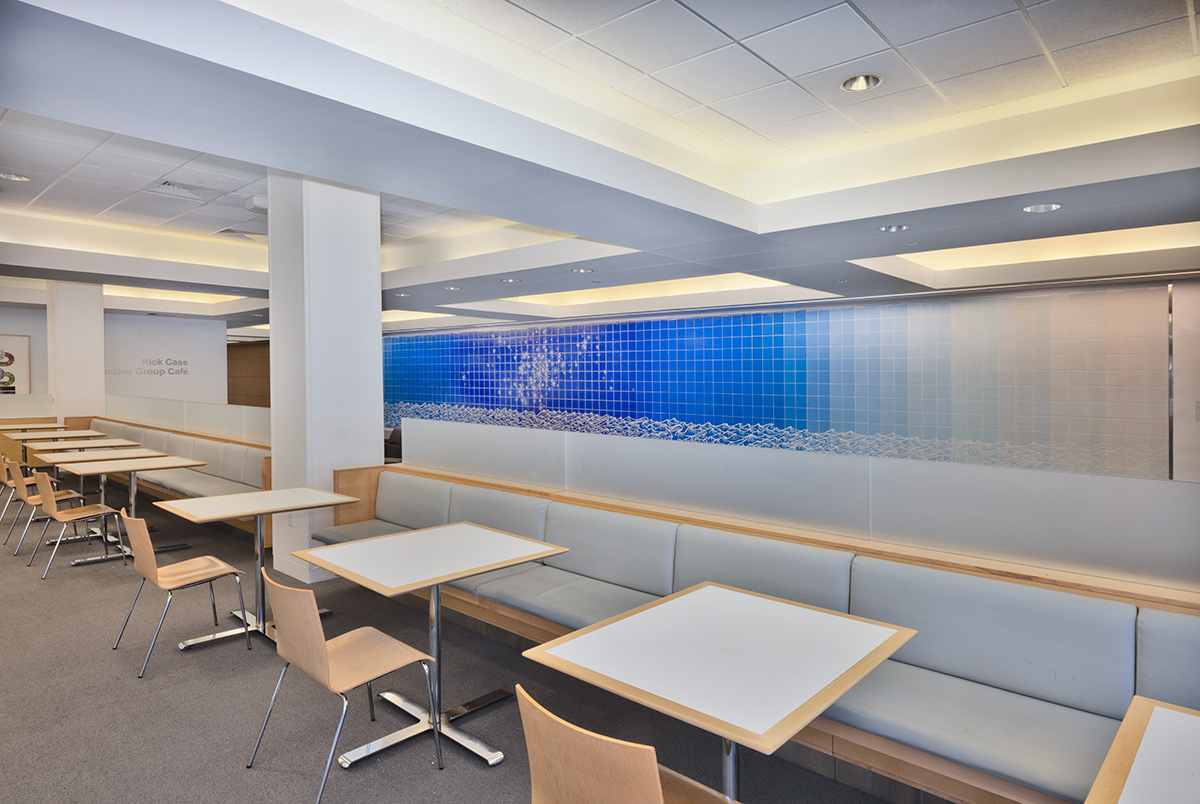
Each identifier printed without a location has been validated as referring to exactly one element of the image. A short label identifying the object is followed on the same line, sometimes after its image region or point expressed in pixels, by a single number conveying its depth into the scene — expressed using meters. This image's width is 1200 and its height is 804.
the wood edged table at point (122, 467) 4.97
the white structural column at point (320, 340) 4.44
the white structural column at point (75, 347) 8.13
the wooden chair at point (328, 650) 2.12
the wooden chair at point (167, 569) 3.15
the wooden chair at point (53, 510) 4.67
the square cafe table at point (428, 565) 2.41
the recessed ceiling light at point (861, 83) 3.16
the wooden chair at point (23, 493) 5.18
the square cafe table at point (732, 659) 1.49
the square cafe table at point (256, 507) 3.38
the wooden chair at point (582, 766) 1.29
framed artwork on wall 9.50
